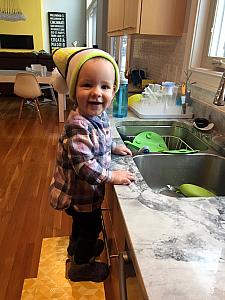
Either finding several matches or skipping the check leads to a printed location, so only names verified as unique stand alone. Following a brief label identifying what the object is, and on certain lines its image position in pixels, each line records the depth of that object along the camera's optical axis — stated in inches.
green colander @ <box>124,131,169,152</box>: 47.4
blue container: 57.3
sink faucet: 37.0
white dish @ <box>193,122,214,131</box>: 49.3
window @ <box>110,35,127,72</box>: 143.6
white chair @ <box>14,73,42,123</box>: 160.4
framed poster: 335.9
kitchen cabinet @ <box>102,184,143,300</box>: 26.2
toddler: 31.1
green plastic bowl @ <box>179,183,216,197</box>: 36.7
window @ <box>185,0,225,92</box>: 56.8
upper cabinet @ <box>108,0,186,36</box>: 62.7
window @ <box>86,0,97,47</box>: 298.6
